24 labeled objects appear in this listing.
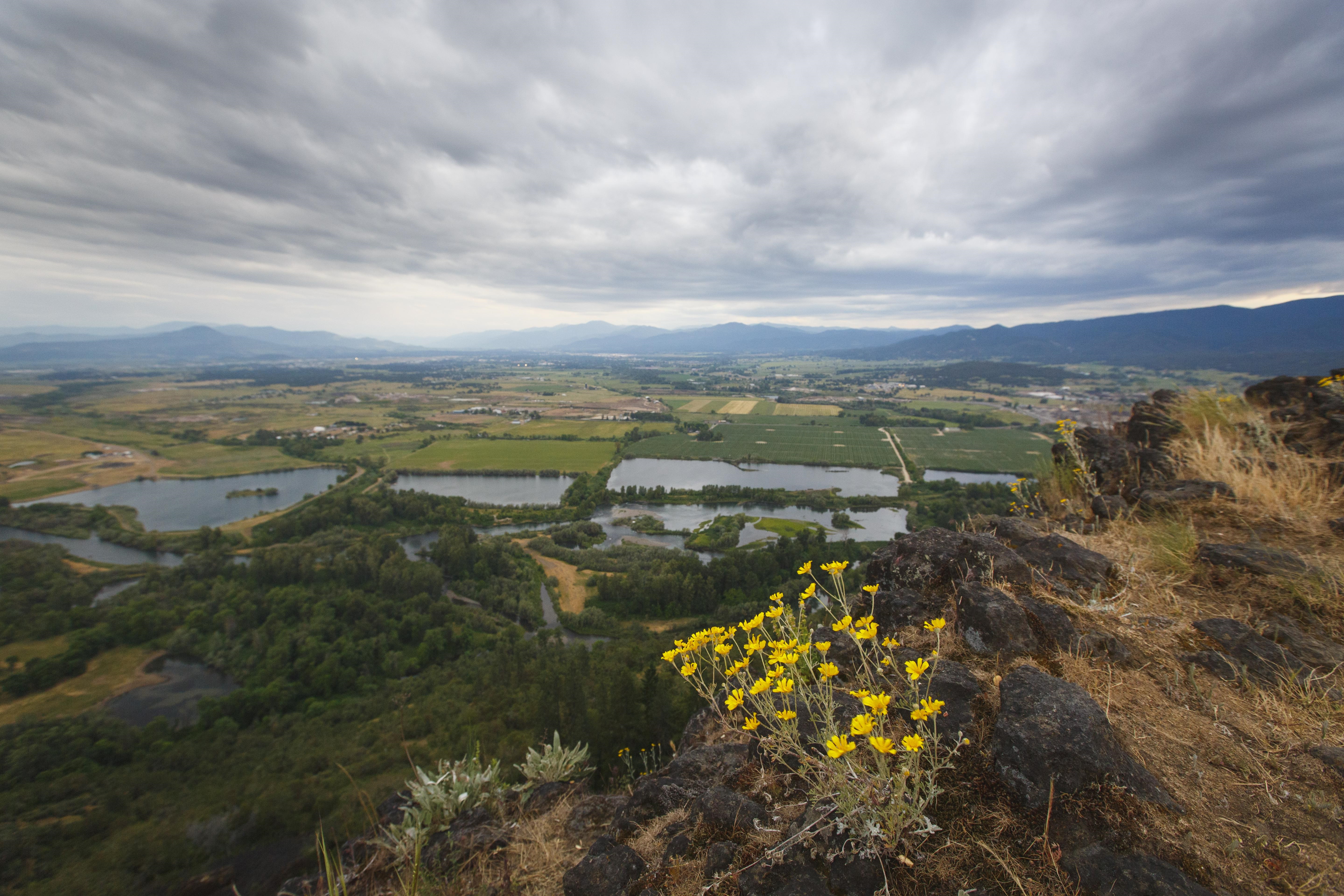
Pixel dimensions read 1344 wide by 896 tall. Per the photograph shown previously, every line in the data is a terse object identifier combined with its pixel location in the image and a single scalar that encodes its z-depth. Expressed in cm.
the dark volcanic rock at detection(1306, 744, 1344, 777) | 273
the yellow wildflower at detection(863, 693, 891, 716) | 262
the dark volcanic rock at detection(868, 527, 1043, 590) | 528
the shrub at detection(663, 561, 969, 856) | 265
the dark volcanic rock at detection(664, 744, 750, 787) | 445
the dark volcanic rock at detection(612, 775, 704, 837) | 430
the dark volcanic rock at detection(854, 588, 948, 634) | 535
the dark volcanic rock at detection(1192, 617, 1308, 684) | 369
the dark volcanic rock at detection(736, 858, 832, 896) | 285
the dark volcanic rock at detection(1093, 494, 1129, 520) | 692
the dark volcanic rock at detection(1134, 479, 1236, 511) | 633
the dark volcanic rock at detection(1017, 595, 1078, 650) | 421
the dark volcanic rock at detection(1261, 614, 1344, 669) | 372
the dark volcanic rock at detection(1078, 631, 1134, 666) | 404
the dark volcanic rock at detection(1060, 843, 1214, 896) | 222
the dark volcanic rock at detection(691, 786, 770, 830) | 342
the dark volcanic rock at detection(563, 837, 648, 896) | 363
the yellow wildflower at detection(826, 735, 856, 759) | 246
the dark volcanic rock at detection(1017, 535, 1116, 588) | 520
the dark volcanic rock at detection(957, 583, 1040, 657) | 422
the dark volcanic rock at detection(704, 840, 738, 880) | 318
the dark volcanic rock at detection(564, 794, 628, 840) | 489
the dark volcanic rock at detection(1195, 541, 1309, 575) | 473
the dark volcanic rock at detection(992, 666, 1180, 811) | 272
